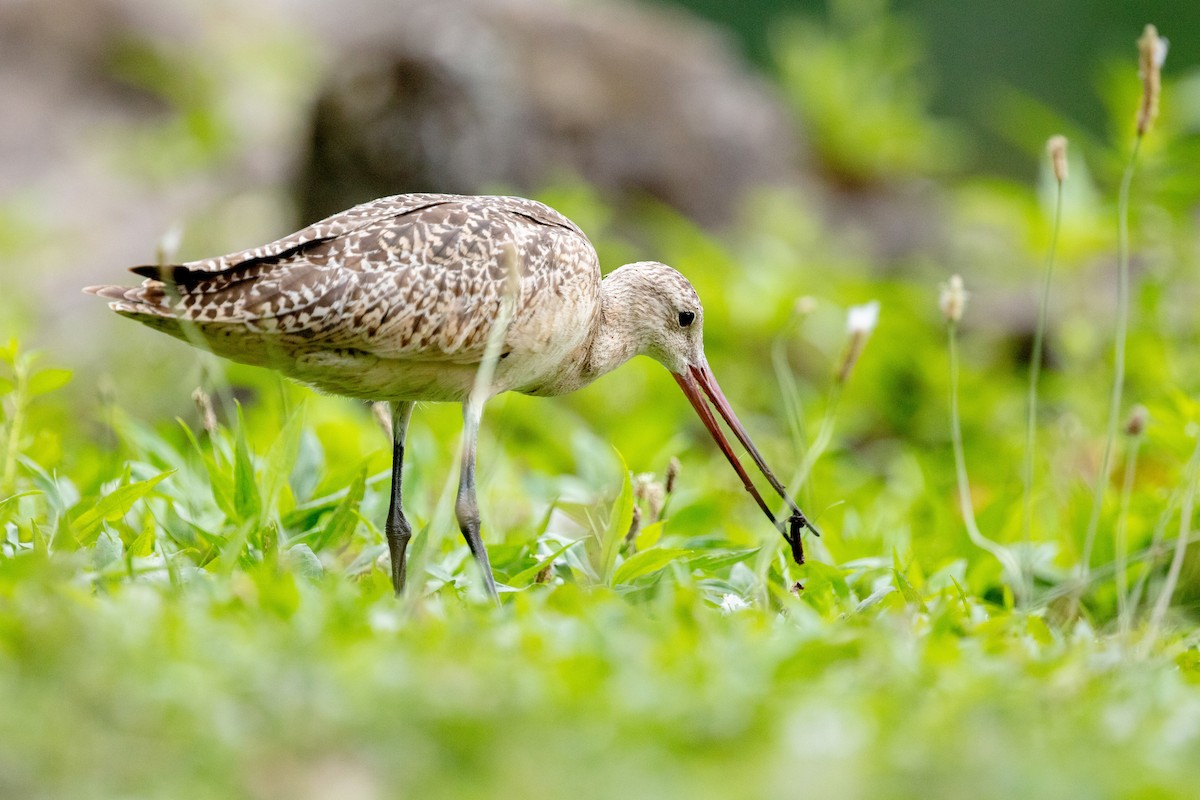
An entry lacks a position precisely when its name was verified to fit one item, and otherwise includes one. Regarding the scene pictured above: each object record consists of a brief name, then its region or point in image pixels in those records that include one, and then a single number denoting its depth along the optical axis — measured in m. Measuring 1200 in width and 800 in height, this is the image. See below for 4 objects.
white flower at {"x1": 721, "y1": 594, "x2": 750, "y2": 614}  6.91
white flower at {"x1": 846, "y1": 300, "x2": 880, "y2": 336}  7.88
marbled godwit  7.04
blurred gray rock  16.28
